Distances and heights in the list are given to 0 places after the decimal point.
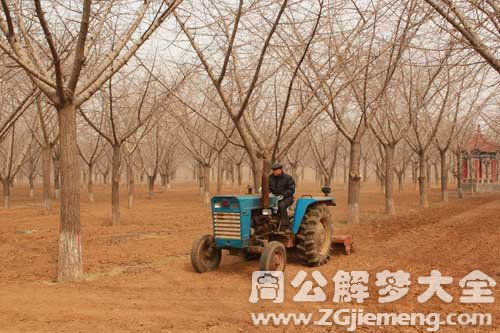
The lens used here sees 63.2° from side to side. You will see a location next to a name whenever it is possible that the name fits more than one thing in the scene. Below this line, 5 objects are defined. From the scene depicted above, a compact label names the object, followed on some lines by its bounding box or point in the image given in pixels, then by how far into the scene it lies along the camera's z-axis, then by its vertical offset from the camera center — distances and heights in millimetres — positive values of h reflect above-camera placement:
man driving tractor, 6750 -272
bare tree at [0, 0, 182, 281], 6020 +1105
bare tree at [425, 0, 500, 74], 5203 +1951
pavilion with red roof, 29967 +971
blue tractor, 6301 -1009
